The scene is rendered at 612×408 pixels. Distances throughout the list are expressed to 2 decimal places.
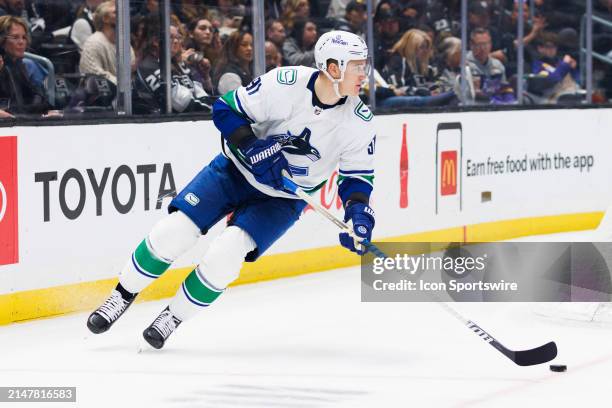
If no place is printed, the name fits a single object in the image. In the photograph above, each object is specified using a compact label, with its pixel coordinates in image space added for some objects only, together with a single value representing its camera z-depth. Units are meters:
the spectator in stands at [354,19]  15.62
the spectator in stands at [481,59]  17.70
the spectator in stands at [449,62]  17.11
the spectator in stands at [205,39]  13.63
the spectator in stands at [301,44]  14.84
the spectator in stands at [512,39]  18.27
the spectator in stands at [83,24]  12.16
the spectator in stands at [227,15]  13.88
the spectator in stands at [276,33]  14.54
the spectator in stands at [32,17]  11.55
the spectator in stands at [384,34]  16.08
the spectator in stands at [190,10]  13.37
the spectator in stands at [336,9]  15.48
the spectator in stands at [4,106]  11.36
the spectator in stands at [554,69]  18.91
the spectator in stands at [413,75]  16.19
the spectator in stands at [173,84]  12.95
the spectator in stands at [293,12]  14.80
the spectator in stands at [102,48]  12.34
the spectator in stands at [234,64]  14.02
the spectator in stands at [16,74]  11.45
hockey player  9.57
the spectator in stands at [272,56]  14.49
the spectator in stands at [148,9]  12.85
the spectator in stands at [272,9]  14.51
